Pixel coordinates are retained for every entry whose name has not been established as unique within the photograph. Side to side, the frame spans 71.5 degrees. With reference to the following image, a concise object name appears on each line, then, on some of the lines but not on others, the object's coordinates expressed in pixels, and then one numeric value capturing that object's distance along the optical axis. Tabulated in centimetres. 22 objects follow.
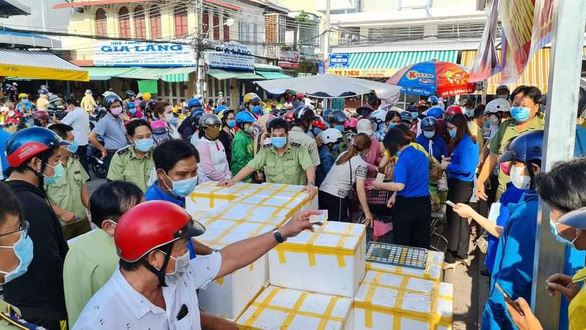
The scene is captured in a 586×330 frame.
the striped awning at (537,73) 1733
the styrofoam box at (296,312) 217
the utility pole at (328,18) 1942
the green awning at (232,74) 2322
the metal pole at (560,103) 151
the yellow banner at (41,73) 1002
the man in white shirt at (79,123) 808
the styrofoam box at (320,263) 241
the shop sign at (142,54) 2303
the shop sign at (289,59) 3178
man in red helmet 144
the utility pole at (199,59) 1972
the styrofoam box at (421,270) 265
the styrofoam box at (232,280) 215
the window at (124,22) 2506
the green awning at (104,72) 2306
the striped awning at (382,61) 2000
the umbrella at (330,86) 777
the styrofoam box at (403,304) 224
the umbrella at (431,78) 1034
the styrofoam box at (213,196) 354
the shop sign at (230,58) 2342
